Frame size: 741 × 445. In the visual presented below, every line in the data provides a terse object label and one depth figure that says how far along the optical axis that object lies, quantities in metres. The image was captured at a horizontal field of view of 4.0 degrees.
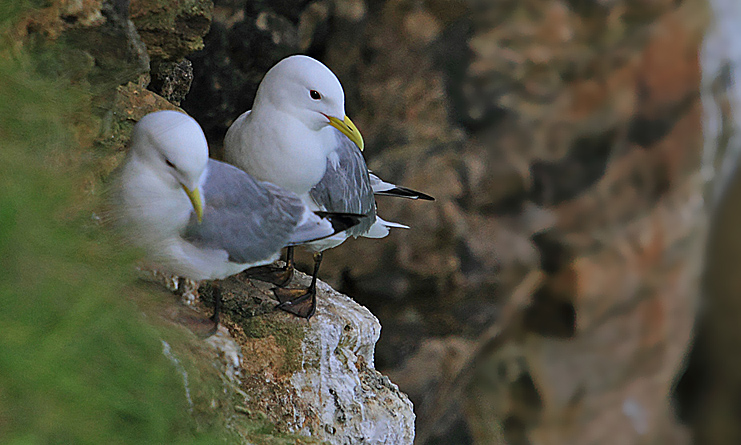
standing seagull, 8.06
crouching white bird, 7.96
